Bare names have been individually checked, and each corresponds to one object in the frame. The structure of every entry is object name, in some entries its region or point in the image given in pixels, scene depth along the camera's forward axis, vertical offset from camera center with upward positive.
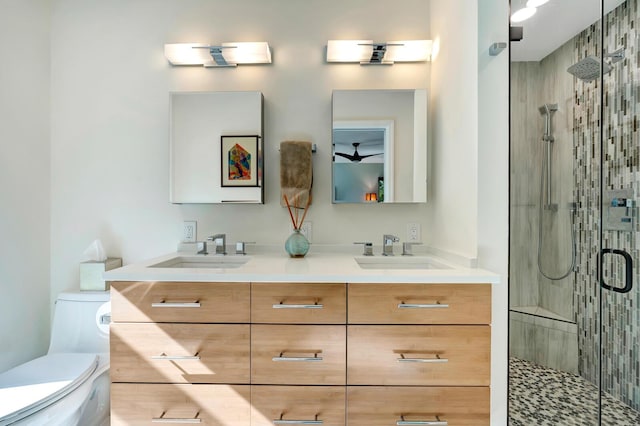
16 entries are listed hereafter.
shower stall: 1.18 -0.04
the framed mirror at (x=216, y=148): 1.89 +0.36
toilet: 1.19 -0.68
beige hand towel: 1.87 +0.26
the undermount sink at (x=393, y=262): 1.74 -0.27
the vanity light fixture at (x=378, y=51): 1.83 +0.89
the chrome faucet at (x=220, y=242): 1.82 -0.17
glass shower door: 1.16 -0.01
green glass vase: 1.69 -0.17
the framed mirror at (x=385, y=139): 1.86 +0.40
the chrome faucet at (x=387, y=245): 1.80 -0.19
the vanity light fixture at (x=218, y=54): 1.84 +0.88
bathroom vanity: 1.23 -0.51
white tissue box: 1.79 -0.35
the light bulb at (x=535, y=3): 1.31 +0.83
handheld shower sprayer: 1.29 +0.13
